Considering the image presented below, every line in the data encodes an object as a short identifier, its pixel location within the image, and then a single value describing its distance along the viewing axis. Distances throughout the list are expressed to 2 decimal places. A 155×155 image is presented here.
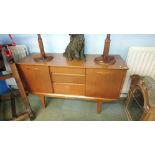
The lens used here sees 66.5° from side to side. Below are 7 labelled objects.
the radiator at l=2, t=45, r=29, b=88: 1.54
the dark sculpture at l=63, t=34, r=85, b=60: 1.24
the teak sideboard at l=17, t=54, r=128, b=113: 1.22
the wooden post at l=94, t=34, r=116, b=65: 1.19
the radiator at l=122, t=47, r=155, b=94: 1.36
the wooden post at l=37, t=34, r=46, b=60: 1.25
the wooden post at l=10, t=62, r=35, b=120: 1.23
